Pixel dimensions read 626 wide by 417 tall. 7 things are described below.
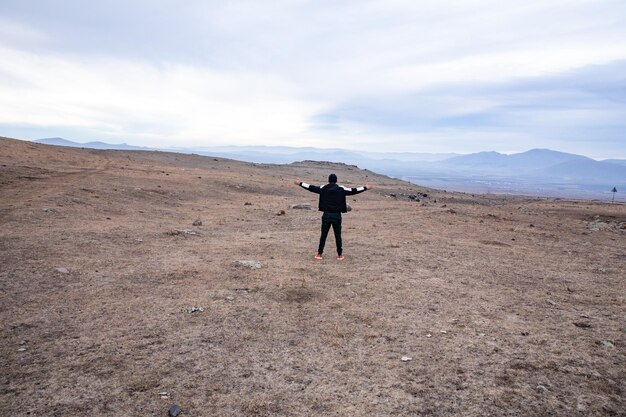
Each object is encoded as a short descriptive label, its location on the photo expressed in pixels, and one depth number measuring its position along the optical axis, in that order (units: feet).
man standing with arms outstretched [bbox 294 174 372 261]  38.24
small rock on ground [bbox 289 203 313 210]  71.67
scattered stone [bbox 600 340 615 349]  21.16
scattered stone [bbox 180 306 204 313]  24.96
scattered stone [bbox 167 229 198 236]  45.62
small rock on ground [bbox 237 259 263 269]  34.22
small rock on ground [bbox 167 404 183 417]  15.54
